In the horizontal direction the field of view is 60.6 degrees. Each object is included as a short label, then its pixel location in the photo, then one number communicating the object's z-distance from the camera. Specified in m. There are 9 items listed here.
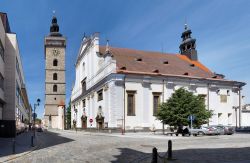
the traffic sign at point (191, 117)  24.28
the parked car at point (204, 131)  24.22
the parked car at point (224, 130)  26.33
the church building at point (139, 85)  32.44
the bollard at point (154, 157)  6.50
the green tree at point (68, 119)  63.69
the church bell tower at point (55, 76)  65.11
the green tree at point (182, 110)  25.98
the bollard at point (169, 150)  8.63
